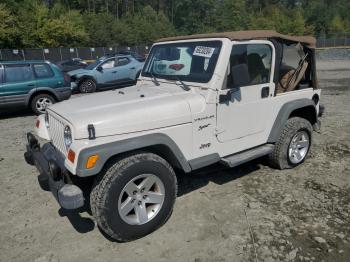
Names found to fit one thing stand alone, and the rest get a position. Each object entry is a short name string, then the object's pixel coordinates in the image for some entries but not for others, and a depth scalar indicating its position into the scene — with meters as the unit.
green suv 9.36
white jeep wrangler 3.29
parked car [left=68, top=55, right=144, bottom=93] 14.05
